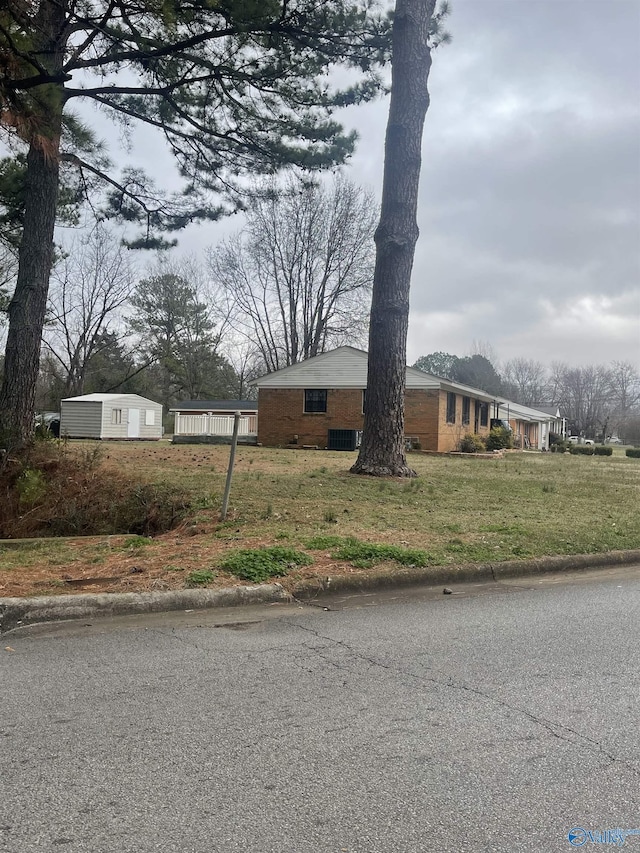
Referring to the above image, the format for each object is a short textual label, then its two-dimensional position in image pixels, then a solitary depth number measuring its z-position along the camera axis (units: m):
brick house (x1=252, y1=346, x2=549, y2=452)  27.11
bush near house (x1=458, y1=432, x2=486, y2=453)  27.78
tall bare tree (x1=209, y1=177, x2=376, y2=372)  42.62
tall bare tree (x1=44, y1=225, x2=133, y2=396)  44.50
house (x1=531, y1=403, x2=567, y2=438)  65.34
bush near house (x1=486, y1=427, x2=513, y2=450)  30.67
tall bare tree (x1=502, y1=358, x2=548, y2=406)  89.31
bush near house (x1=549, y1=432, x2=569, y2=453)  39.07
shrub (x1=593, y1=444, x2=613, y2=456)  35.88
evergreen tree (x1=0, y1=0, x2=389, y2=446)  9.22
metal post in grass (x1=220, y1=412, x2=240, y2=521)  7.99
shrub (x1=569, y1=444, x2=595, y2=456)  37.11
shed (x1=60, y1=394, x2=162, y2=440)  33.56
